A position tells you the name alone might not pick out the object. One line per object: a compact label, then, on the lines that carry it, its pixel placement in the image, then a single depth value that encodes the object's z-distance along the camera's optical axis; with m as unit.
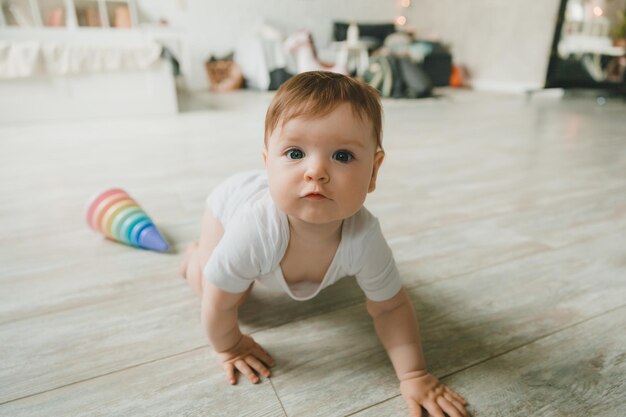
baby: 0.49
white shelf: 3.96
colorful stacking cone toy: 0.99
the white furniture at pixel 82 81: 2.62
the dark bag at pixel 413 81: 3.98
